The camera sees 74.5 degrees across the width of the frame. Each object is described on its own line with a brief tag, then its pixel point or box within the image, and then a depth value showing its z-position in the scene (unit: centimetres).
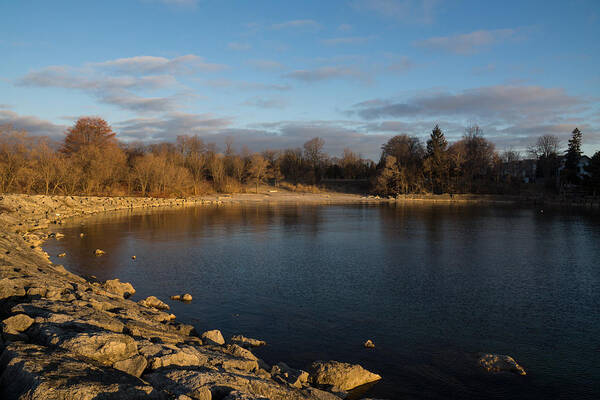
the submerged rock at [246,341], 1005
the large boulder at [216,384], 582
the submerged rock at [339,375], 821
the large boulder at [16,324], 666
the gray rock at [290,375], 779
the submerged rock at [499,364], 901
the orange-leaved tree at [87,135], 7538
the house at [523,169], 10222
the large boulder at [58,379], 477
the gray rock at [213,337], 945
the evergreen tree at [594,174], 6719
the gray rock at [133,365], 614
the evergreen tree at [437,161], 8350
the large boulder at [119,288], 1394
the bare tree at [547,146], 9338
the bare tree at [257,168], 8769
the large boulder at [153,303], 1261
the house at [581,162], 8540
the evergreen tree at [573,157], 7725
